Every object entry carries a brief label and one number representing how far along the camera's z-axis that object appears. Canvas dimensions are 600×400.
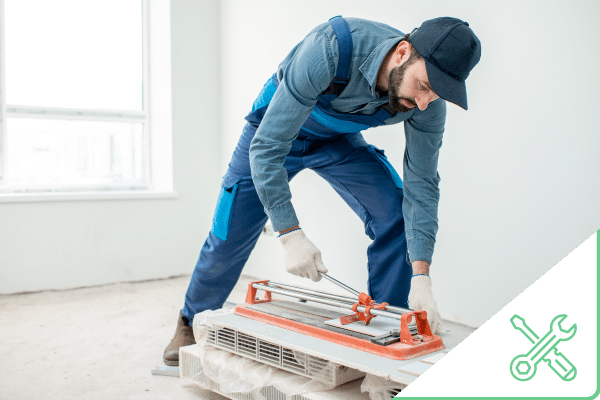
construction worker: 1.18
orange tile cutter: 1.11
